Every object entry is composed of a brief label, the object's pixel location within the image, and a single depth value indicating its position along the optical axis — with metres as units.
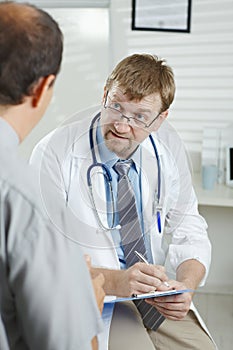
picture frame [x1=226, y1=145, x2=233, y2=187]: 2.98
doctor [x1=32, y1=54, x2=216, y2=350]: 1.60
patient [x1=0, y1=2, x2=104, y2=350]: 0.97
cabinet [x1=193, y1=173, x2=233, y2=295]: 3.18
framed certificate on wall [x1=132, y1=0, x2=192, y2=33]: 2.96
